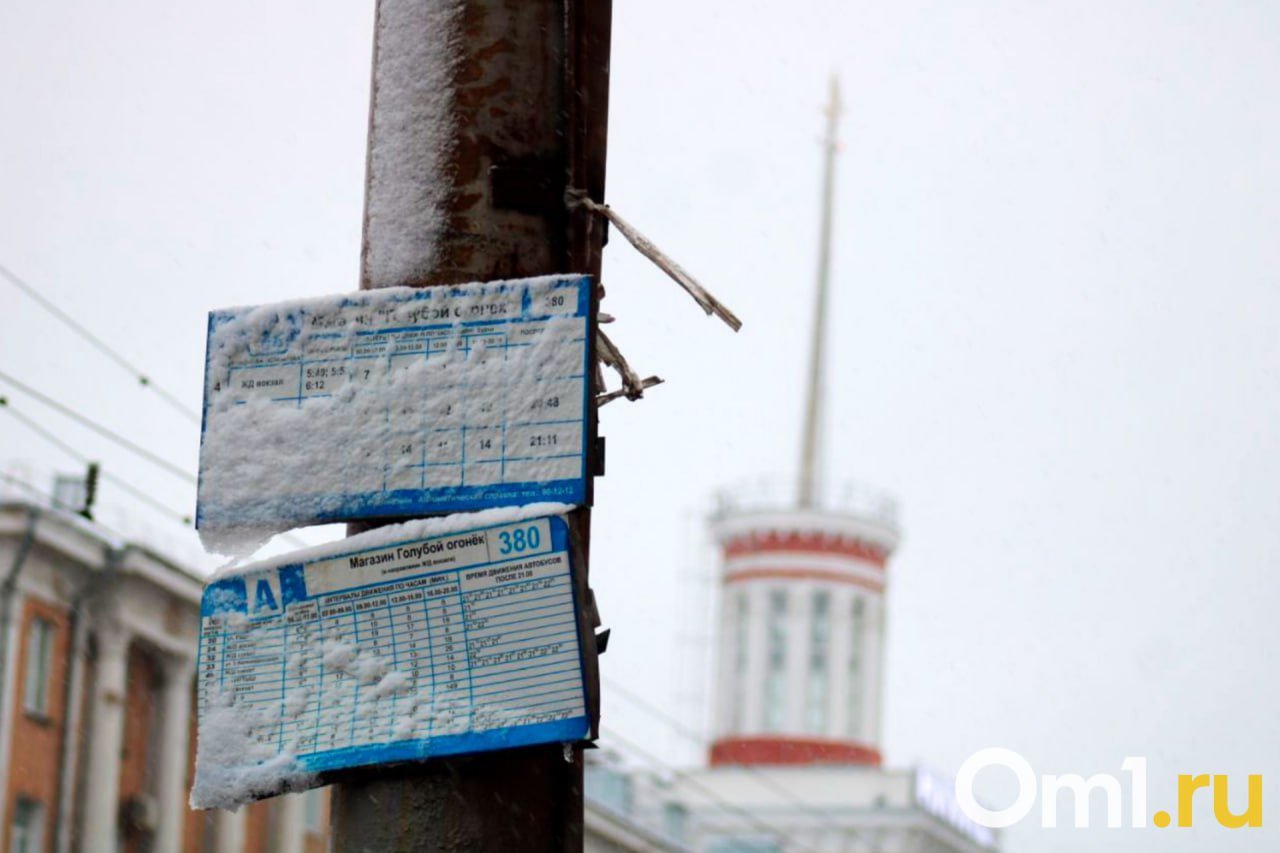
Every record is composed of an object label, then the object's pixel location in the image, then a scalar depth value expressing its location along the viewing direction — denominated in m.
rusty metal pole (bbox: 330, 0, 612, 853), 4.45
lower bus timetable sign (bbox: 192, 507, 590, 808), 4.32
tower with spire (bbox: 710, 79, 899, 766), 136.25
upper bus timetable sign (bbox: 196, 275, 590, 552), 4.43
